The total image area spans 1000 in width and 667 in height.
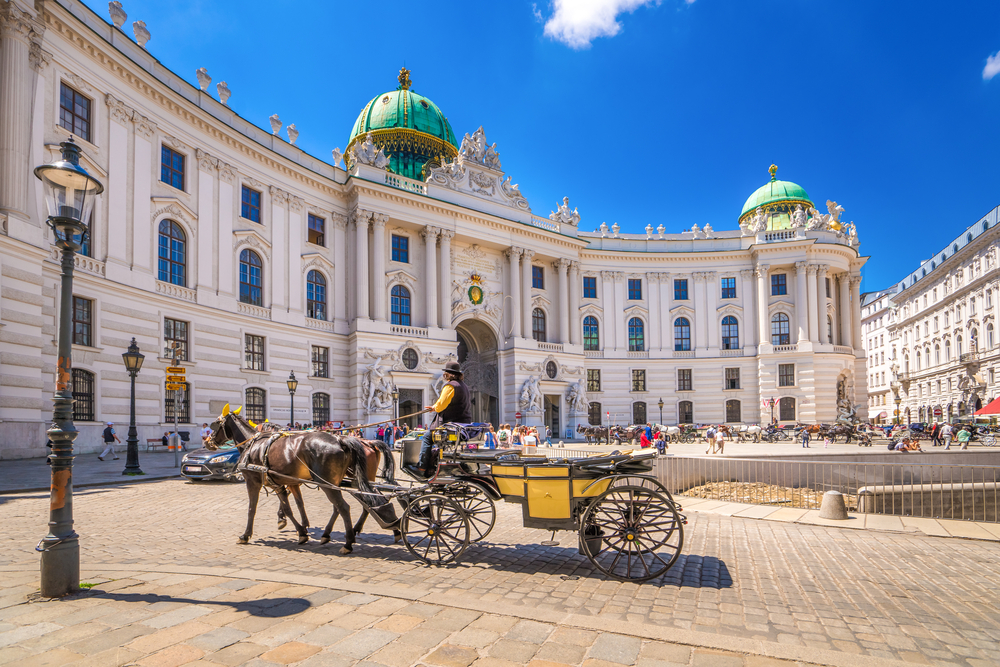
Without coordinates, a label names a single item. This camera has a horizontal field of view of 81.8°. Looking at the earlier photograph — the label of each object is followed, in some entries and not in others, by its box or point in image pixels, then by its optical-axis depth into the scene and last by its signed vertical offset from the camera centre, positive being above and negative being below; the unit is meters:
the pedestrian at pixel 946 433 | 29.41 -3.24
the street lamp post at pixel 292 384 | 26.12 -0.37
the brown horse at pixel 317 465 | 7.89 -1.24
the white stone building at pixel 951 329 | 52.88 +4.74
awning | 32.59 -2.10
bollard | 10.74 -2.49
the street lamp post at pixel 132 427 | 16.35 -1.48
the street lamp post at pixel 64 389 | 5.61 -0.12
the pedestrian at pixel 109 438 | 21.03 -2.22
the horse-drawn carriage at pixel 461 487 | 6.87 -1.45
